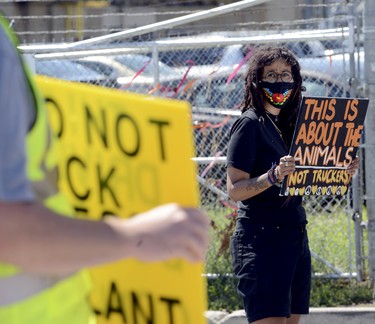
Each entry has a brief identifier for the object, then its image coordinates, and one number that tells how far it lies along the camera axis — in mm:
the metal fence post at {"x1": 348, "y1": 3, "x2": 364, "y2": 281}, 14914
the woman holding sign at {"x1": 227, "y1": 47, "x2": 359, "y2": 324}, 9227
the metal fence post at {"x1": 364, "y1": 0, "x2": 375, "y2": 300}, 14367
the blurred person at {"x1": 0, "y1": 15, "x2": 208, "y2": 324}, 3150
